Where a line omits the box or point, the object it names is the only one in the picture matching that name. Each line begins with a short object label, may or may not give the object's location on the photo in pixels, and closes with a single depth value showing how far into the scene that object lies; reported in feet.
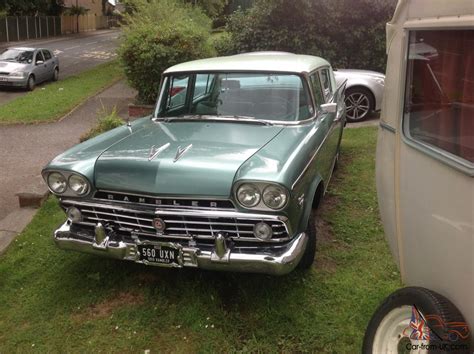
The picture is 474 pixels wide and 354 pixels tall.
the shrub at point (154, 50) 35.17
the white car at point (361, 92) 30.42
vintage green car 10.61
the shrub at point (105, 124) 25.31
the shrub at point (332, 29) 41.63
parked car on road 51.21
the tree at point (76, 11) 149.07
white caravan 7.23
